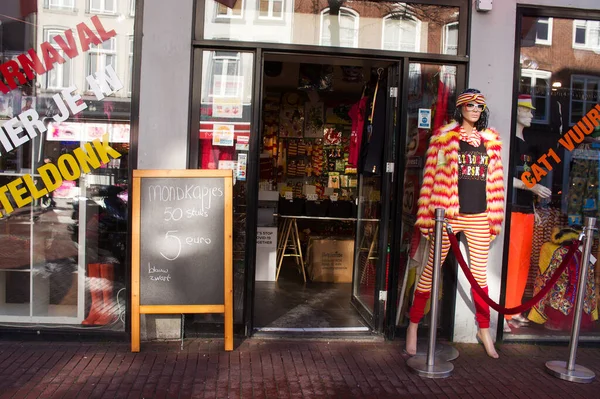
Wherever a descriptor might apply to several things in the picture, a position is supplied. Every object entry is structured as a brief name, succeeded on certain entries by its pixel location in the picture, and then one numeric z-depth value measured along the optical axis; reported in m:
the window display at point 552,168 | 5.45
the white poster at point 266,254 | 7.48
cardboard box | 7.67
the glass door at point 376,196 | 5.38
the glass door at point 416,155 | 5.31
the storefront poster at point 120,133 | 5.04
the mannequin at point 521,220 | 5.43
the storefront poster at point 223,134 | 5.10
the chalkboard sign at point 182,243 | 4.70
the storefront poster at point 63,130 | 5.04
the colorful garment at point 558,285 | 5.57
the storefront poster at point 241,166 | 5.14
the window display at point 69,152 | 5.02
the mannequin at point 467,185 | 4.77
